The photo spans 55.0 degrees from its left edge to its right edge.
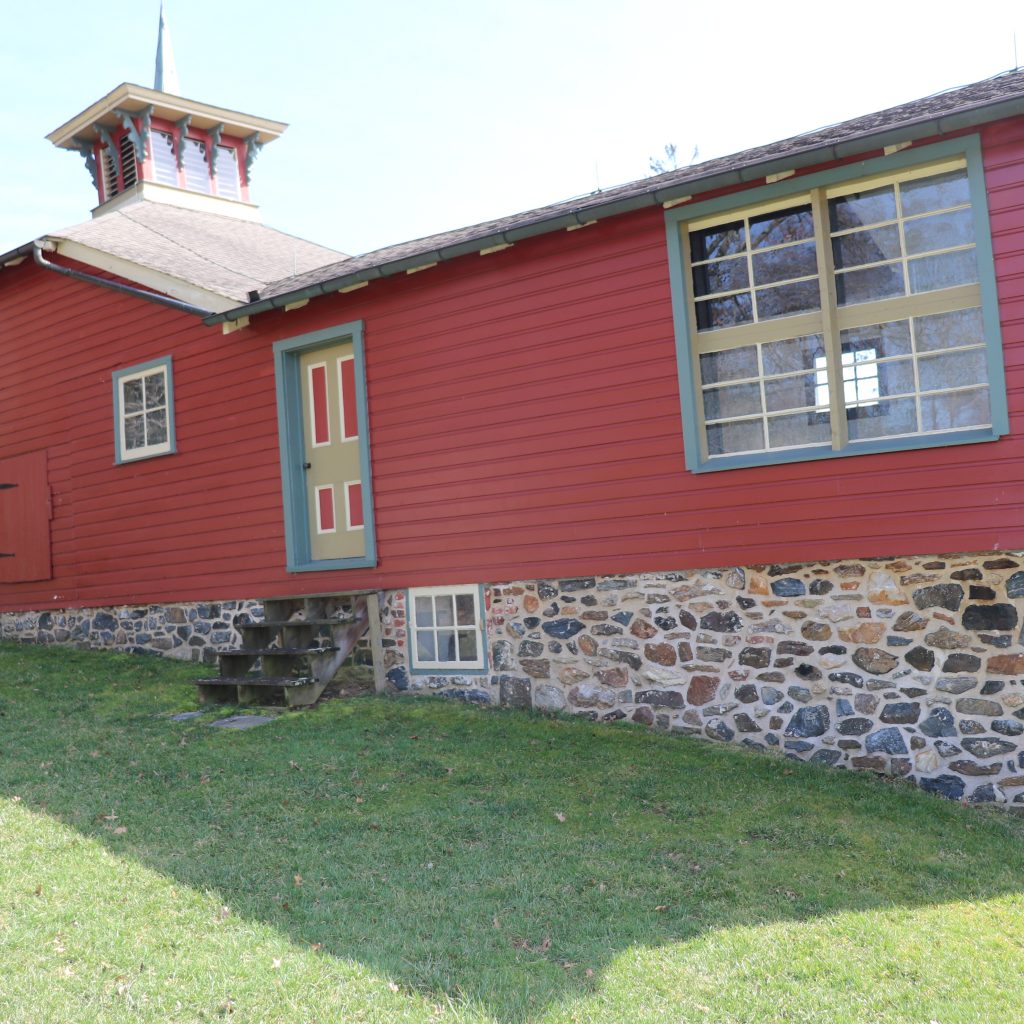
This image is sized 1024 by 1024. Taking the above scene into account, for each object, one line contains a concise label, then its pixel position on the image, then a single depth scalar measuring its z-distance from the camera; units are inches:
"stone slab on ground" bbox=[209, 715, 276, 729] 292.5
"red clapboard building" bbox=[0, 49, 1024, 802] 241.9
